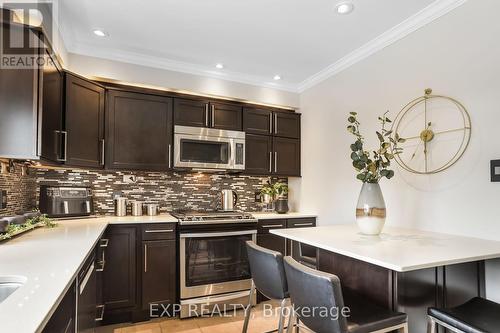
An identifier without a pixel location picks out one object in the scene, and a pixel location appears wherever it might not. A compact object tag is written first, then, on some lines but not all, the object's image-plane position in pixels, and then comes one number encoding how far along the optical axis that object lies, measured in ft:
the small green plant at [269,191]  12.10
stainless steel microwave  10.25
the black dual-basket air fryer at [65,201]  8.53
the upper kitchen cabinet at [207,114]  10.38
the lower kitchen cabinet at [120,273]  8.25
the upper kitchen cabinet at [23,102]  5.73
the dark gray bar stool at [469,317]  3.98
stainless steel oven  9.00
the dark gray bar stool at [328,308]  3.79
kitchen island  4.39
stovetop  9.13
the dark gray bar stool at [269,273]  5.22
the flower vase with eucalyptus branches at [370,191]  6.02
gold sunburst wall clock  6.59
